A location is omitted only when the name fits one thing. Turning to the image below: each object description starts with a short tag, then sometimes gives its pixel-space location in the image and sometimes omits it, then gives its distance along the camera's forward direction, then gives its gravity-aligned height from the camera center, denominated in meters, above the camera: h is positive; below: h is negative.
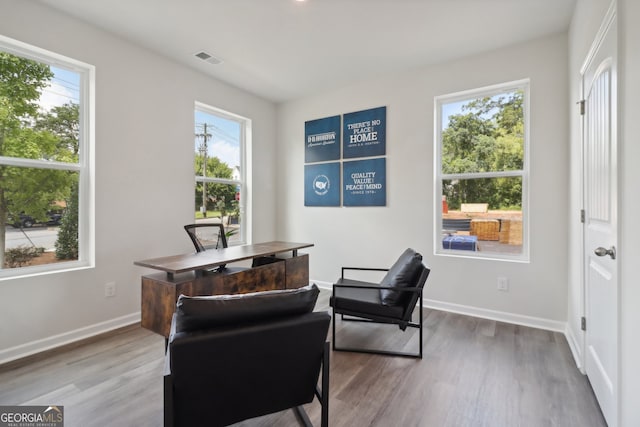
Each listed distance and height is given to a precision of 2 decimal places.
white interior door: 1.61 -0.04
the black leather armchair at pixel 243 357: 1.24 -0.62
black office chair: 3.29 -0.27
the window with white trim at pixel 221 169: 3.97 +0.59
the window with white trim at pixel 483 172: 3.25 +0.45
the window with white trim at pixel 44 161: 2.49 +0.44
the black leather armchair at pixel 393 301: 2.47 -0.73
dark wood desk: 2.32 -0.56
